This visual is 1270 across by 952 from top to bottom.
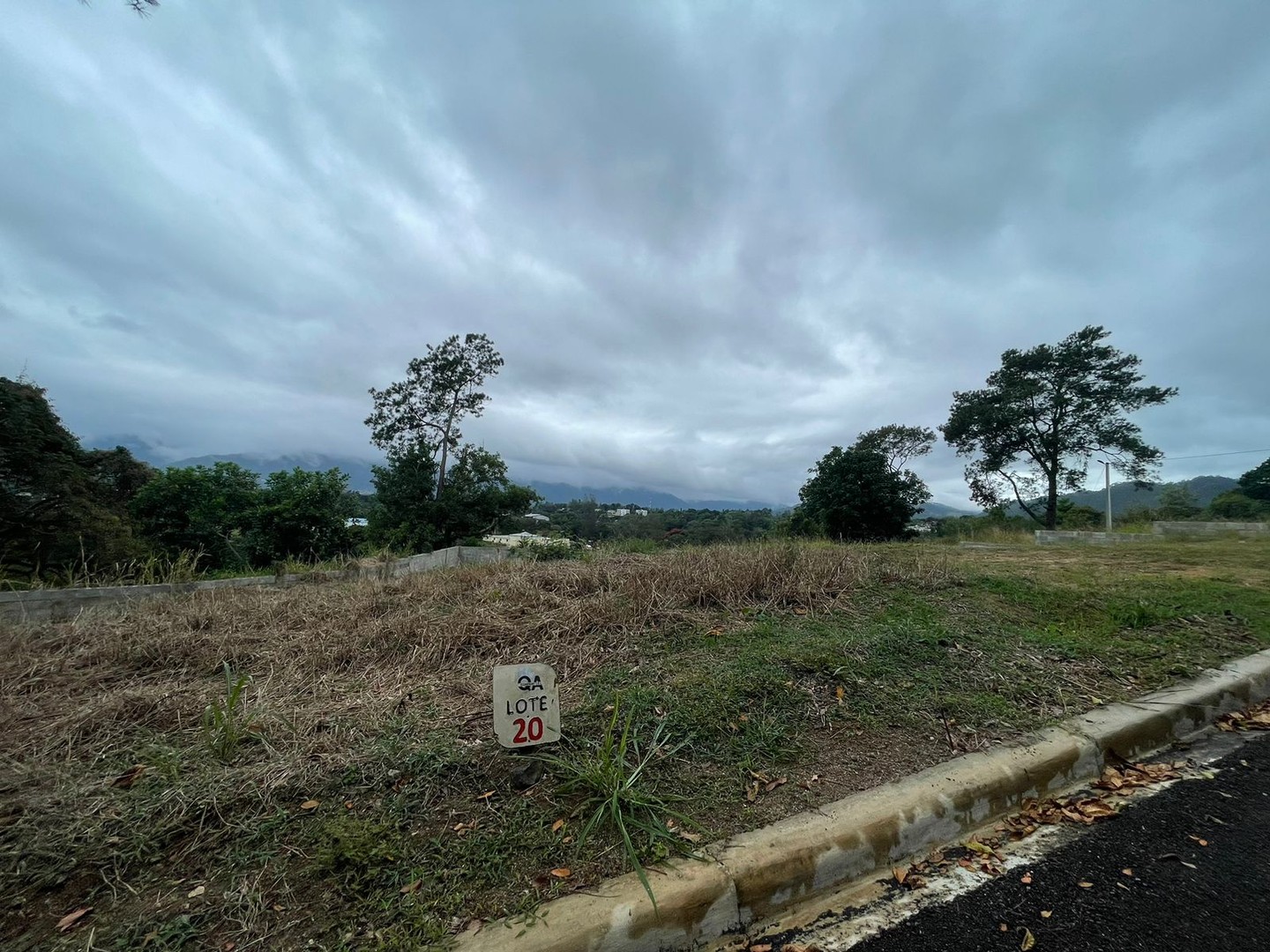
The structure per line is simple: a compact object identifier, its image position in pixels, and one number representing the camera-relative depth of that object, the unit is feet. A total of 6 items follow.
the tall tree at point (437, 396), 70.90
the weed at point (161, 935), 4.43
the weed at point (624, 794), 5.52
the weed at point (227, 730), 6.96
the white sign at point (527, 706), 6.59
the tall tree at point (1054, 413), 77.20
